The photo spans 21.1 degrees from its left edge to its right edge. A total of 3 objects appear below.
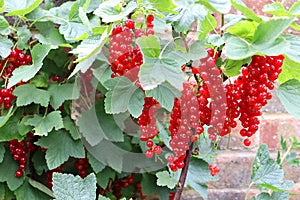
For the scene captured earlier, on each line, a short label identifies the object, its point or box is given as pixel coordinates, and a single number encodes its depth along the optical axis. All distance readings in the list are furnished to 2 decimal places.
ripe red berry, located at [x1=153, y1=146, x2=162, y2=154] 0.96
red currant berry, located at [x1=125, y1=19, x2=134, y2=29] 0.90
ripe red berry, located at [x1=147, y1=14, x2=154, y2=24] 0.91
